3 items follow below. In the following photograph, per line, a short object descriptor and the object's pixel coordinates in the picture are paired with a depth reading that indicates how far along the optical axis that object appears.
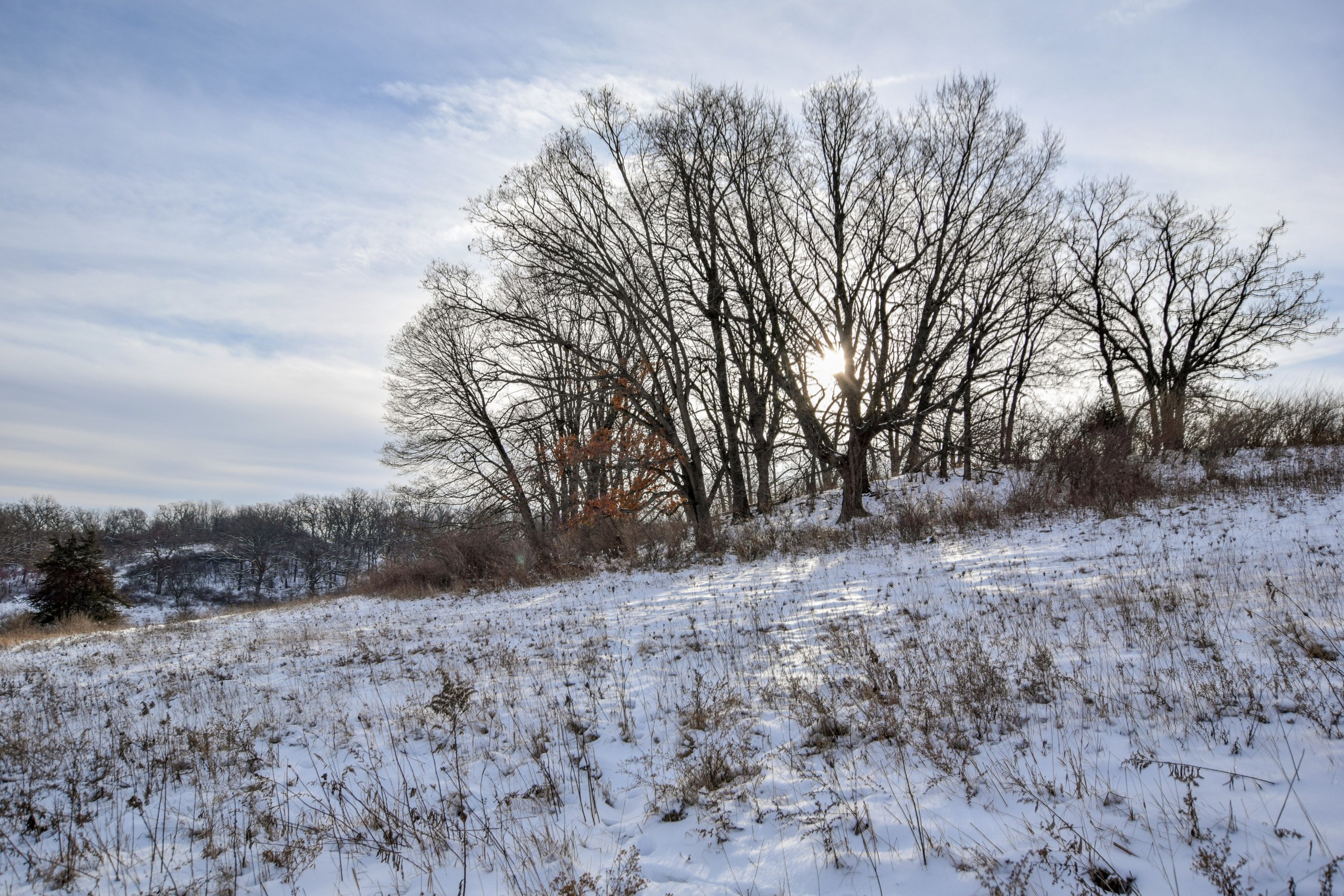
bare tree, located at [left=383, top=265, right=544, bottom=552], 27.73
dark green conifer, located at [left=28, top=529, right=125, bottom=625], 31.58
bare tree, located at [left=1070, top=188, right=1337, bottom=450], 26.56
